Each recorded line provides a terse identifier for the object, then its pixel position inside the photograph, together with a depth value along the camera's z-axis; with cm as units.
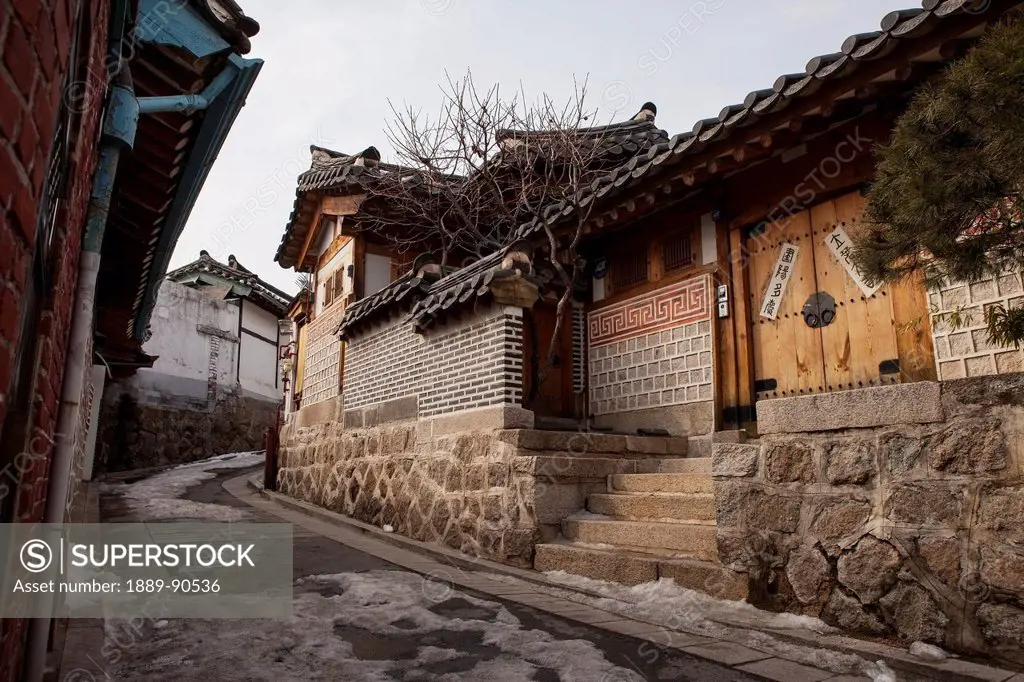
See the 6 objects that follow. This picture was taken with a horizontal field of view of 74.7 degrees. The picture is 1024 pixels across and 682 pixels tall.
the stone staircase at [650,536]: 482
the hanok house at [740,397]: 365
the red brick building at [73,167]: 119
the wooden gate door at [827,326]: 546
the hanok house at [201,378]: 1908
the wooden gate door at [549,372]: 800
